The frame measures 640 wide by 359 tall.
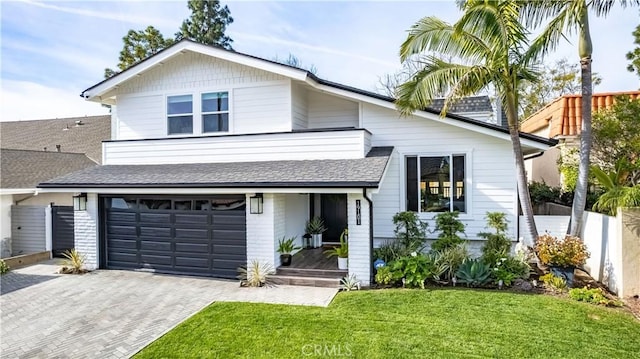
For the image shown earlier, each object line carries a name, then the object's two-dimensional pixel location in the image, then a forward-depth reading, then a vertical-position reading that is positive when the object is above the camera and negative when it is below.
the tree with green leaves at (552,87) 28.36 +7.13
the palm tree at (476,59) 8.36 +2.92
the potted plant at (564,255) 8.09 -1.80
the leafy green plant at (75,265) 10.64 -2.56
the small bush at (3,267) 10.74 -2.67
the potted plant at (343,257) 9.20 -2.05
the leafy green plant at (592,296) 7.23 -2.49
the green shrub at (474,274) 8.41 -2.31
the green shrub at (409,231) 9.98 -1.56
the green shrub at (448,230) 9.51 -1.44
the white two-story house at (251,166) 9.60 +0.34
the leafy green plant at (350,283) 8.53 -2.55
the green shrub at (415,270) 8.38 -2.22
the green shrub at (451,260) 8.73 -2.04
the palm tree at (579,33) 8.34 +3.43
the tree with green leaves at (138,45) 24.97 +9.42
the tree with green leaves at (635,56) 11.95 +4.24
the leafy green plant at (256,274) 9.09 -2.50
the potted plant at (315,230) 12.25 -1.81
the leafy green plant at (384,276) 8.54 -2.36
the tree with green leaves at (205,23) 27.59 +12.03
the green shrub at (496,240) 8.96 -1.71
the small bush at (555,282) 7.98 -2.40
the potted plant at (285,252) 9.72 -2.02
